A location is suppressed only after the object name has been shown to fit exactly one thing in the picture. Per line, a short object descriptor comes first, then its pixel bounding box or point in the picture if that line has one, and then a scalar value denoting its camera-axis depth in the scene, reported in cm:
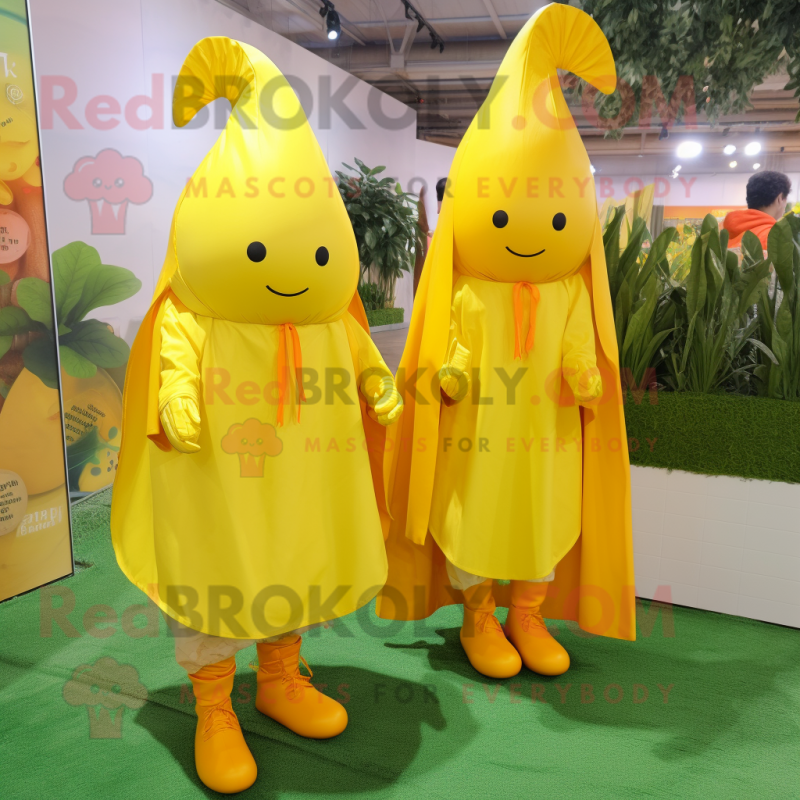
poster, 201
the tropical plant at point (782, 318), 201
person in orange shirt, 281
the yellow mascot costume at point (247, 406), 129
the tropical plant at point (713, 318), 206
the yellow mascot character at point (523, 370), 158
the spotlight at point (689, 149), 776
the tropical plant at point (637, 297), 212
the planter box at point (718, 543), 211
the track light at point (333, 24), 378
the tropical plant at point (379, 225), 428
